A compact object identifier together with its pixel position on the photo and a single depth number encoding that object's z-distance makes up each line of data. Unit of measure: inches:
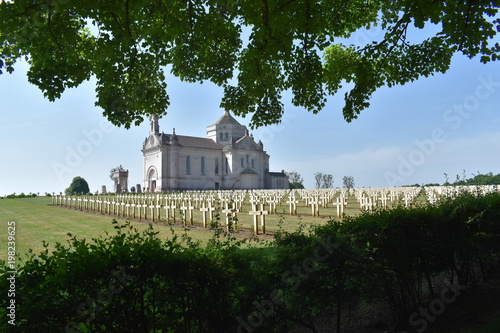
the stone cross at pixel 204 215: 599.7
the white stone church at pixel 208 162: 2449.6
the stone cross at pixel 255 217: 497.7
